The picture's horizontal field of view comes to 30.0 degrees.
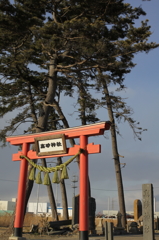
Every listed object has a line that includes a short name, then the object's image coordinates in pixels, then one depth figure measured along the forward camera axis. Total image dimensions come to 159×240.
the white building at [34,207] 69.38
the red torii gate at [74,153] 9.00
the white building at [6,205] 61.55
